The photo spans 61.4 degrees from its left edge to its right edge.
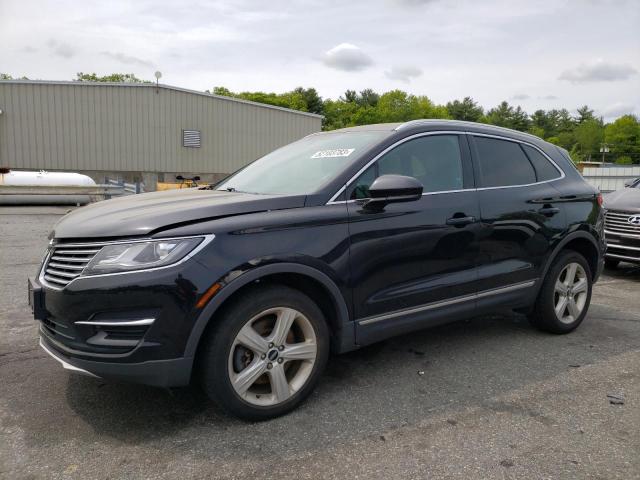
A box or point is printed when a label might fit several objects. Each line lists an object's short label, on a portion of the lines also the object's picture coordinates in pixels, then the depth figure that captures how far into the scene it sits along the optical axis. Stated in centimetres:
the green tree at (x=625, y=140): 11162
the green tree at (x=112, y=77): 7381
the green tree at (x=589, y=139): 11131
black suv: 270
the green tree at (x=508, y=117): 11444
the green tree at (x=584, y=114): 12812
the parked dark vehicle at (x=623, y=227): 736
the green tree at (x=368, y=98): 10400
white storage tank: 1631
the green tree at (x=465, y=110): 10972
